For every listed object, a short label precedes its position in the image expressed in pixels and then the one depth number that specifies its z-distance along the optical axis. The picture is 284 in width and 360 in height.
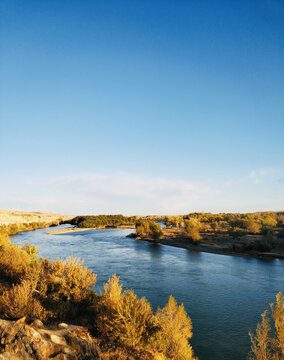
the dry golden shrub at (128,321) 13.51
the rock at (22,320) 13.19
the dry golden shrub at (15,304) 14.28
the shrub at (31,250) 36.03
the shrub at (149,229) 85.75
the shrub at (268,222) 97.98
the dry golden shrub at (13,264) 24.04
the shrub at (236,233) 75.06
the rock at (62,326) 13.99
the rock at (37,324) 13.31
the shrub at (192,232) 72.56
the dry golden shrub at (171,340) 14.03
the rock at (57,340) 12.21
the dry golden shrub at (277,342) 12.93
